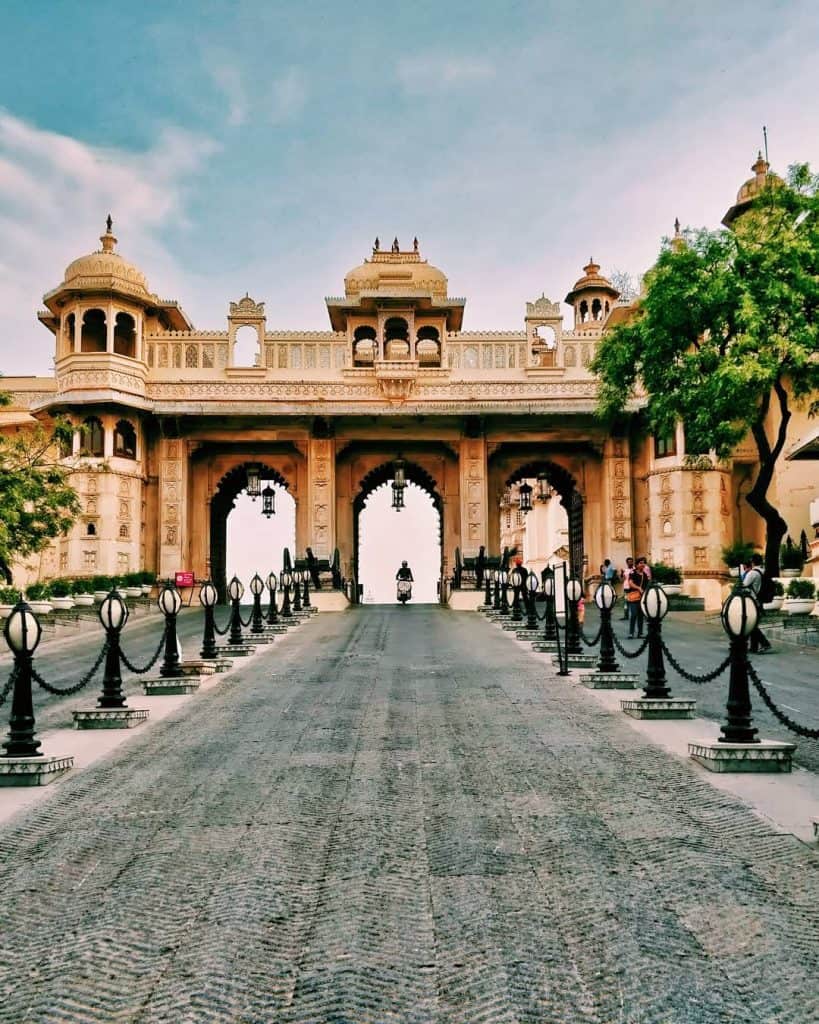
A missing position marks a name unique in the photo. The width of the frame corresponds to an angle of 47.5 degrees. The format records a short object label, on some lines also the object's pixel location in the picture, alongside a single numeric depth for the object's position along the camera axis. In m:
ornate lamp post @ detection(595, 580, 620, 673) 10.95
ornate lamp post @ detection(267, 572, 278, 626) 18.72
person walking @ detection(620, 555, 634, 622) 17.67
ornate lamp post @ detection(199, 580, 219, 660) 13.08
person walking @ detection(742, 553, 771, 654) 14.66
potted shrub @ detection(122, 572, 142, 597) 27.36
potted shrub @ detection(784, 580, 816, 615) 18.12
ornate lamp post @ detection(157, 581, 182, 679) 10.72
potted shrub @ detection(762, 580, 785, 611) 19.56
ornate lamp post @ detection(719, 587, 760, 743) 6.44
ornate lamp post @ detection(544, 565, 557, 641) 12.44
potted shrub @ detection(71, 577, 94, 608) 24.16
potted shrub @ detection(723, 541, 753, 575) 26.75
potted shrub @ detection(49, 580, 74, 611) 23.09
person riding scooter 33.44
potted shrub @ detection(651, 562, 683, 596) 26.97
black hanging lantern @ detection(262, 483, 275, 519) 29.84
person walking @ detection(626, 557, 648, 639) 17.03
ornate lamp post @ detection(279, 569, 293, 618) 21.14
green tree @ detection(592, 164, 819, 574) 17.66
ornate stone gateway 29.22
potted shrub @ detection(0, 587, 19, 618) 19.72
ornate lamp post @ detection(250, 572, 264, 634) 16.28
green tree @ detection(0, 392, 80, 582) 18.73
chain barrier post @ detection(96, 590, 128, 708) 8.63
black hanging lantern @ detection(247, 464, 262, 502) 29.06
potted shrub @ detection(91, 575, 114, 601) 25.27
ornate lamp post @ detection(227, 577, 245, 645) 14.99
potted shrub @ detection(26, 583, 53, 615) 21.34
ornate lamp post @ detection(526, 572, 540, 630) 15.73
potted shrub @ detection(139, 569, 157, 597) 28.93
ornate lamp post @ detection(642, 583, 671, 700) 8.59
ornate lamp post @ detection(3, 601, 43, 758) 6.50
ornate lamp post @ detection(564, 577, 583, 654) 12.39
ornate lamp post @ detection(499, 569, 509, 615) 21.78
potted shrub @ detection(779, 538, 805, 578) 23.53
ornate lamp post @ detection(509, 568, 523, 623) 19.93
